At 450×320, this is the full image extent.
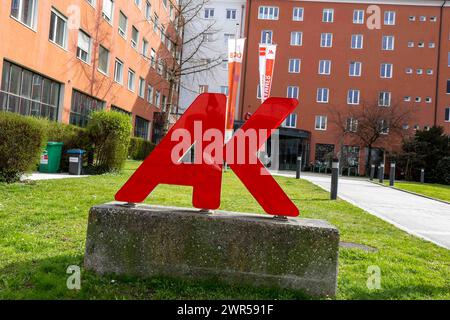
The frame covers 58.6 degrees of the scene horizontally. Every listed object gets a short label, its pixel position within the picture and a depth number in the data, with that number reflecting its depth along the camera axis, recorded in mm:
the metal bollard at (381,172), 22416
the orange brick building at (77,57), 15547
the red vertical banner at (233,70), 17875
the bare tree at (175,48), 22891
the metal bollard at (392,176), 20594
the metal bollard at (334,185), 11680
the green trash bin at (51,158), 13641
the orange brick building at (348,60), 42219
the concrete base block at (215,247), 3520
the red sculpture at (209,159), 3842
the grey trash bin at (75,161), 13781
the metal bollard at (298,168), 21038
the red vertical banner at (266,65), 19484
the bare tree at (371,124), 38438
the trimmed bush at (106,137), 14516
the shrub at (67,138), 14430
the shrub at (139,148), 26203
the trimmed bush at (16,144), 9391
